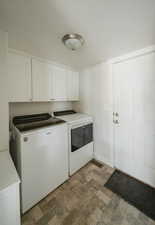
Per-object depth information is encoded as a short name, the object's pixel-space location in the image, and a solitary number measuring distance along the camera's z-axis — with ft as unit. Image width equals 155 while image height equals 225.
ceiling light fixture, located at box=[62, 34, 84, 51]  3.98
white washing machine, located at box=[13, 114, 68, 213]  4.02
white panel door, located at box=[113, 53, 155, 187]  5.13
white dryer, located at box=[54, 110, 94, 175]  5.90
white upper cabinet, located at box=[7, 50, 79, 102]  4.99
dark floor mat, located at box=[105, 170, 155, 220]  4.27
